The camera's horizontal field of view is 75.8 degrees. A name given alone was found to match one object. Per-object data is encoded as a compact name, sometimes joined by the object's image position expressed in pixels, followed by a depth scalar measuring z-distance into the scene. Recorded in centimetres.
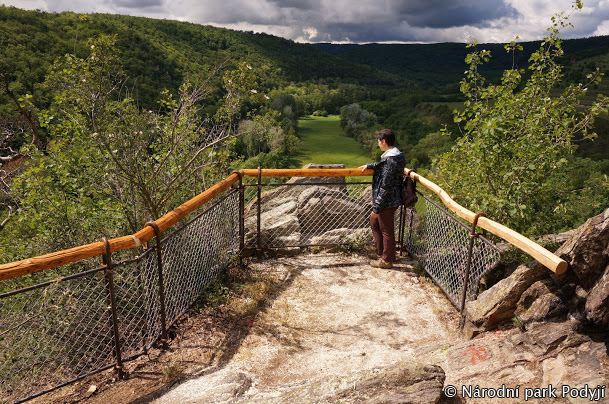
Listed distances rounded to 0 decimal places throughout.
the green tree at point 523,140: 439
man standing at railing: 518
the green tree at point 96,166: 509
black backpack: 540
